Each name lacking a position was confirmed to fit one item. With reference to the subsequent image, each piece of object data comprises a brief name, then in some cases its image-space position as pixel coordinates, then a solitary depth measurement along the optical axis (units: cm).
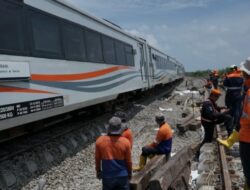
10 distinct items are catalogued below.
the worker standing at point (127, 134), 649
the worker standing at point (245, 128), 441
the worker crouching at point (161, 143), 728
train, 654
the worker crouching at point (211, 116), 895
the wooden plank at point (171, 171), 522
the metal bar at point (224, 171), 596
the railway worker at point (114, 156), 508
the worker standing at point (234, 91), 1044
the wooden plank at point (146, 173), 553
